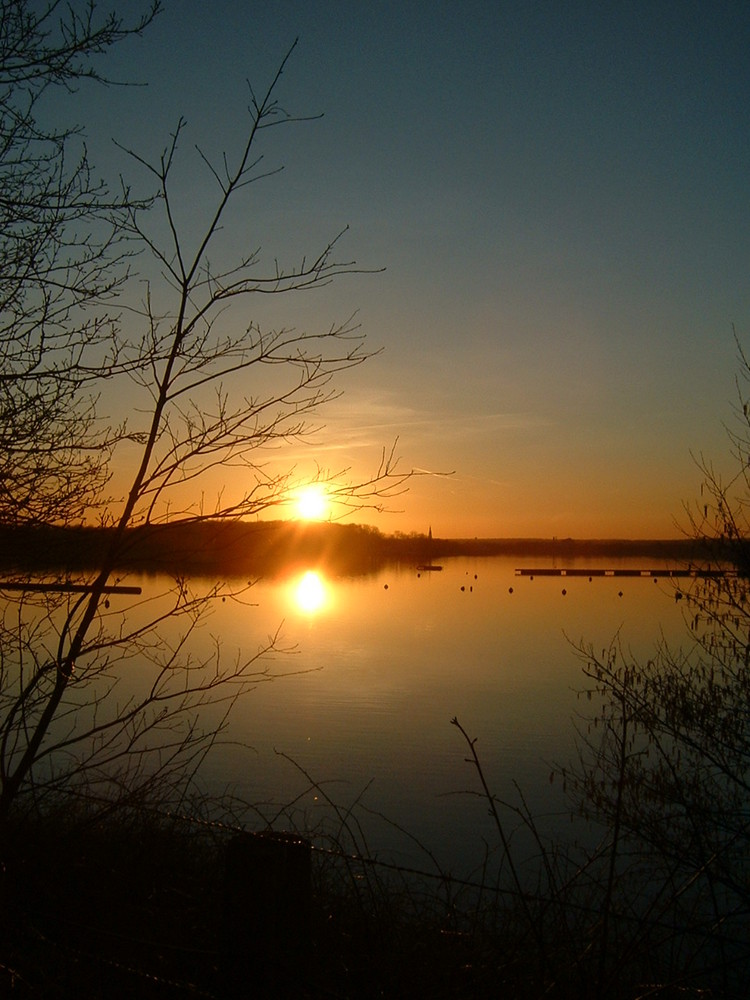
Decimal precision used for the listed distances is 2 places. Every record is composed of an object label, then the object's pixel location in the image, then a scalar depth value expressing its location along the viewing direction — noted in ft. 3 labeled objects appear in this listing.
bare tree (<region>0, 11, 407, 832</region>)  13.14
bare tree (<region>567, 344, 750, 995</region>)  25.23
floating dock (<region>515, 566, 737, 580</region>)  317.01
